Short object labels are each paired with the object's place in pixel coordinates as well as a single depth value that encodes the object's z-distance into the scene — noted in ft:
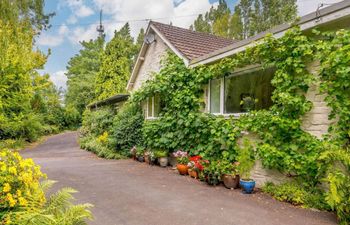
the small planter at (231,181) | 18.11
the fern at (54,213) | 7.76
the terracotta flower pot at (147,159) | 29.30
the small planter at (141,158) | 30.89
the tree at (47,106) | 62.35
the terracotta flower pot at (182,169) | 22.94
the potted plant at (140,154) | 30.91
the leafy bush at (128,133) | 33.76
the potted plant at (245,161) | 17.98
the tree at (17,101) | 42.86
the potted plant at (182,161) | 23.01
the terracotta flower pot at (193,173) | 21.35
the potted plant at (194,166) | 20.68
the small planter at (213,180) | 18.99
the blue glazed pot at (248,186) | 16.93
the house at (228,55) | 14.85
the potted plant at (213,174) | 18.97
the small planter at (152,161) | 28.62
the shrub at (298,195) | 13.99
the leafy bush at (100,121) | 47.01
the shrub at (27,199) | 8.07
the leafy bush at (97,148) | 33.96
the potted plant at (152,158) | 28.35
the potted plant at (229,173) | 18.13
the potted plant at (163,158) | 27.50
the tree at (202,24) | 86.17
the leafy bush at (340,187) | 11.32
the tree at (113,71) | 67.15
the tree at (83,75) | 92.22
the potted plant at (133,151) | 32.38
